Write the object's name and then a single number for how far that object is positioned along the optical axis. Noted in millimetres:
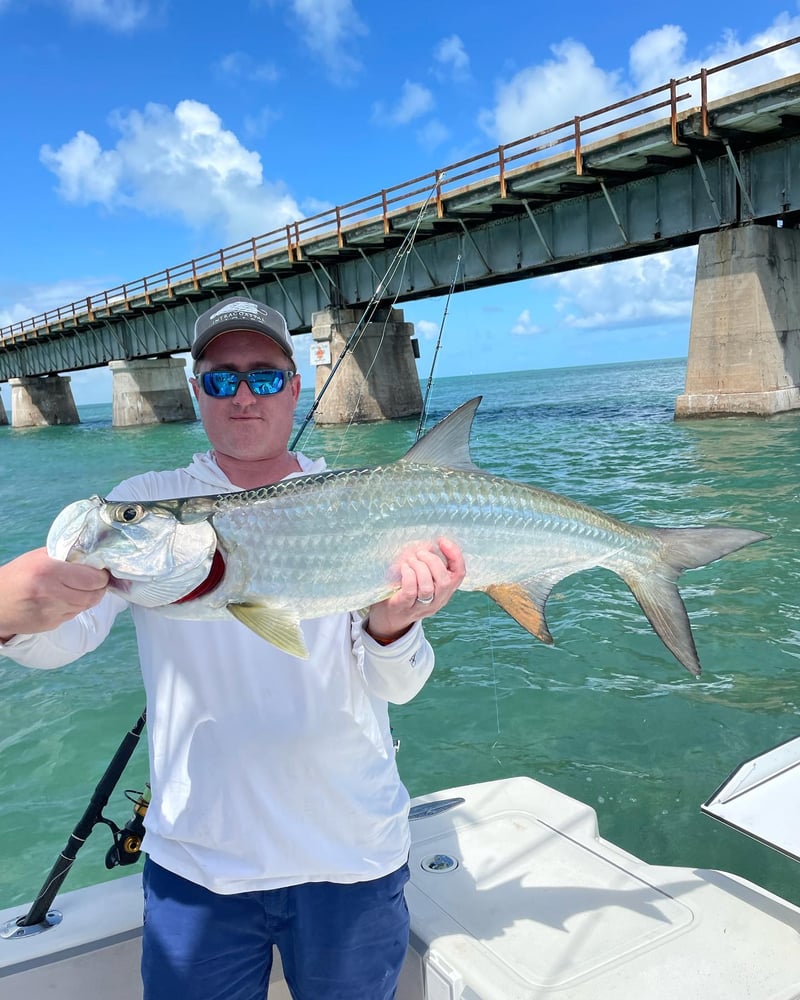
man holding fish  2369
